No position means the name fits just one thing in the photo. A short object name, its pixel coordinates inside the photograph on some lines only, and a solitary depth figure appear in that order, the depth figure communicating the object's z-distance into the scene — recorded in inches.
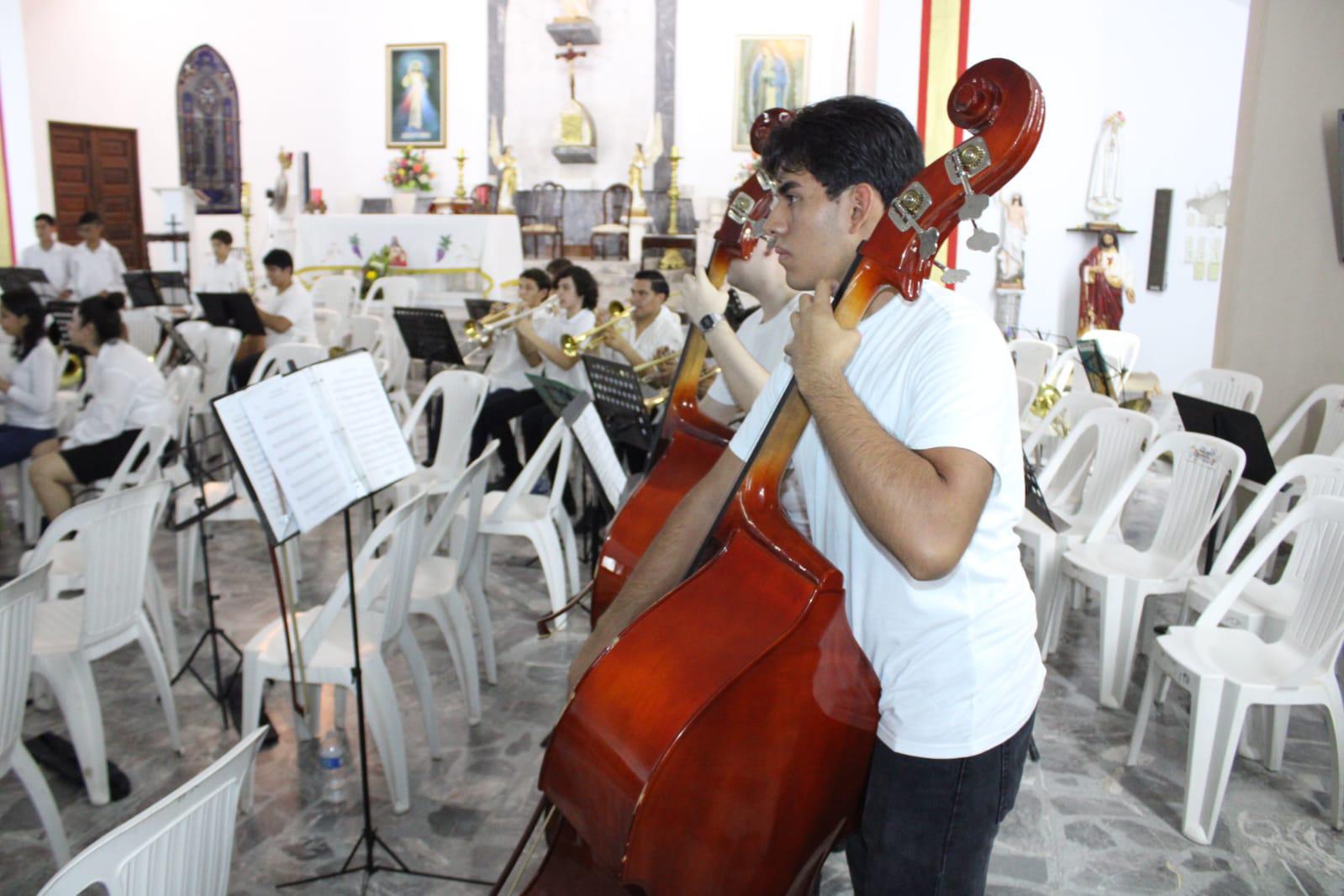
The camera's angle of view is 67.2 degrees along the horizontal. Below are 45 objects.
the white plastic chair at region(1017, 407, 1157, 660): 144.0
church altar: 394.0
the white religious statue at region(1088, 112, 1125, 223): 360.2
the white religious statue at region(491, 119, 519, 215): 487.2
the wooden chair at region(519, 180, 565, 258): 518.6
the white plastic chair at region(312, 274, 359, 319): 379.2
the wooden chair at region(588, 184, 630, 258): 491.5
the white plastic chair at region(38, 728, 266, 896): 47.1
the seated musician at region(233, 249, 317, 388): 272.7
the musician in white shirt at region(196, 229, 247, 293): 351.9
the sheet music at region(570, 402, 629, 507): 132.7
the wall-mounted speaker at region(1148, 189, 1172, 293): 372.5
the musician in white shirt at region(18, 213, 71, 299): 374.6
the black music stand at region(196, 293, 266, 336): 268.4
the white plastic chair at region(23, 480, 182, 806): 105.2
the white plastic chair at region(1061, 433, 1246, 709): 130.1
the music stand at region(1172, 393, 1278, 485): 135.0
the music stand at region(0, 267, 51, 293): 323.9
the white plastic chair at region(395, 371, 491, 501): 175.3
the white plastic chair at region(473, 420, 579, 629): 150.9
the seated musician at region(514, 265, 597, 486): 213.5
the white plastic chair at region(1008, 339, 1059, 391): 233.8
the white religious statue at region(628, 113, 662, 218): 474.3
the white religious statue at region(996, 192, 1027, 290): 359.9
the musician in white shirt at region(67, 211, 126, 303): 377.7
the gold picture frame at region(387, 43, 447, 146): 561.3
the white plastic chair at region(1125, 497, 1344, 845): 102.1
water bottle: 100.7
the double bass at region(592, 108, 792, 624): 79.7
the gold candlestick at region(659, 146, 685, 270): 437.4
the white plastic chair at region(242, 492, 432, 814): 101.3
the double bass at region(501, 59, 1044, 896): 44.2
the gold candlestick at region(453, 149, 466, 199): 497.0
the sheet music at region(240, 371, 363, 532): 79.5
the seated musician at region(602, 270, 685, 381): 197.8
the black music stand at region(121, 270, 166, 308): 337.4
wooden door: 472.7
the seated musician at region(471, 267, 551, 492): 223.1
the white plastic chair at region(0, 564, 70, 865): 82.7
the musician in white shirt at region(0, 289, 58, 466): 187.0
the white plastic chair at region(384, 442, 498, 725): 120.5
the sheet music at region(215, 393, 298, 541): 79.7
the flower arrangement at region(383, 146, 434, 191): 537.6
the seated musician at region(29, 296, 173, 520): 174.4
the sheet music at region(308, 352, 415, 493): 86.6
